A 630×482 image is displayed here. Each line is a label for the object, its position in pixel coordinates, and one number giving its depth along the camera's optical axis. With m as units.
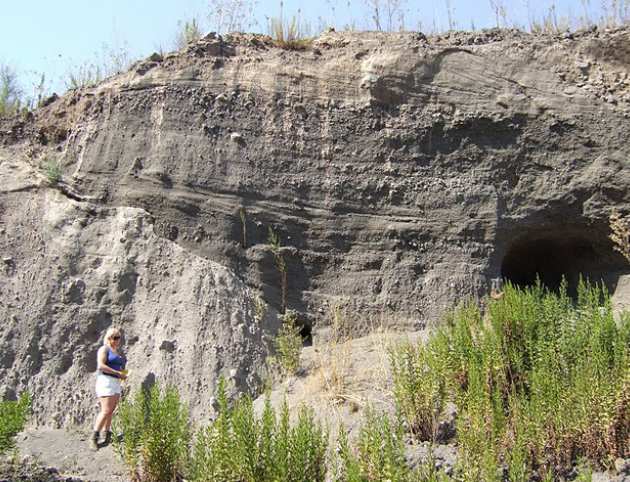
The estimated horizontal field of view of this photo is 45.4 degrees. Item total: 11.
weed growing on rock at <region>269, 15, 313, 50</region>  9.78
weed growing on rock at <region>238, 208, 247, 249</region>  8.80
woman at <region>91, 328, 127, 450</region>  7.10
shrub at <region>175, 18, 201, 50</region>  10.07
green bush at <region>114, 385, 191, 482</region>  5.50
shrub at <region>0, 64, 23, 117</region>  10.33
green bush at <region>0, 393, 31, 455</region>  5.41
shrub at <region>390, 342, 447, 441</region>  5.98
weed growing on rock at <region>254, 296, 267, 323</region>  8.32
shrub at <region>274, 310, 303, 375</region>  7.79
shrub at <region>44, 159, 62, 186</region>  9.18
